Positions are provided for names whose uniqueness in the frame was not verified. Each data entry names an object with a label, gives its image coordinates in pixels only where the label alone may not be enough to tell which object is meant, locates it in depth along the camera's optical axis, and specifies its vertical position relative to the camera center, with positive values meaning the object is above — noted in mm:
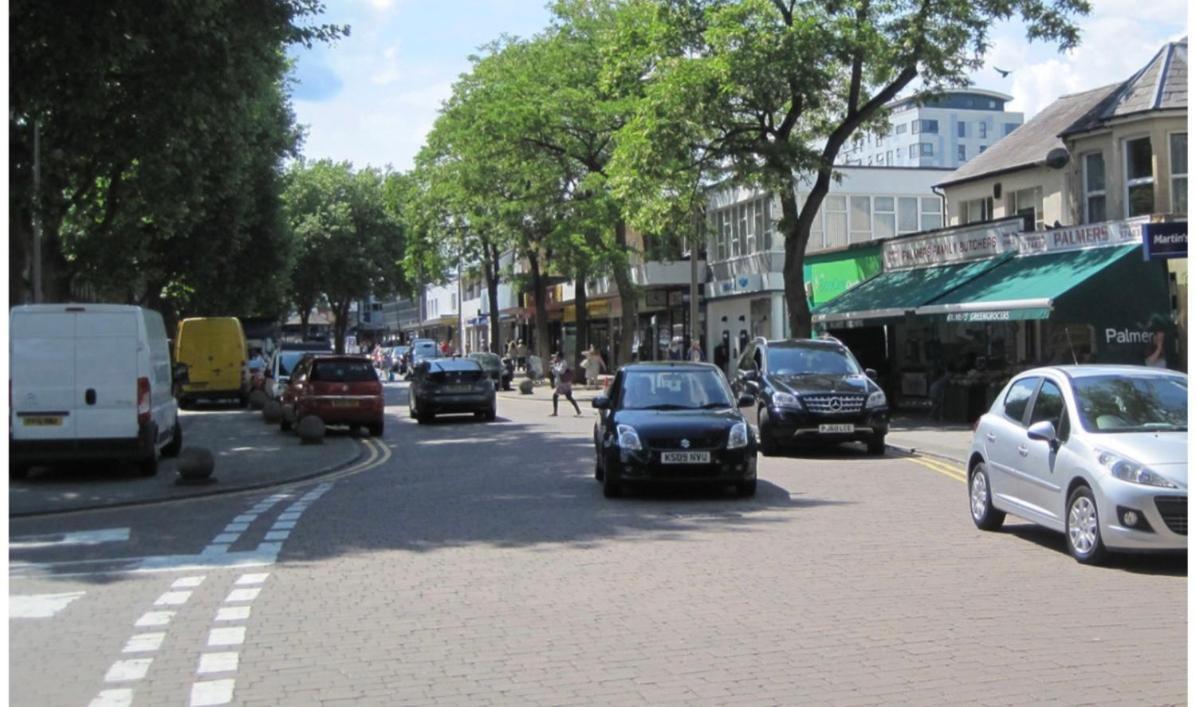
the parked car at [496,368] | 48469 -187
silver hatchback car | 9531 -890
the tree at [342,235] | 76062 +7879
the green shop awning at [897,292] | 28688 +1415
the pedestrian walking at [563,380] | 32094 -469
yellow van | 38531 +455
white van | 17422 -123
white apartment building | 113688 +19615
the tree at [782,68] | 27781 +6248
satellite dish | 28908 +4220
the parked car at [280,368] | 33700 +17
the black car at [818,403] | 20281 -762
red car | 26047 -504
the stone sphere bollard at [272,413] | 31250 -1053
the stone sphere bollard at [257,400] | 37444 -896
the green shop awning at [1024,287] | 24062 +1213
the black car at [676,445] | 14508 -975
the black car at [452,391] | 30453 -621
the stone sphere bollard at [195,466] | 17281 -1255
